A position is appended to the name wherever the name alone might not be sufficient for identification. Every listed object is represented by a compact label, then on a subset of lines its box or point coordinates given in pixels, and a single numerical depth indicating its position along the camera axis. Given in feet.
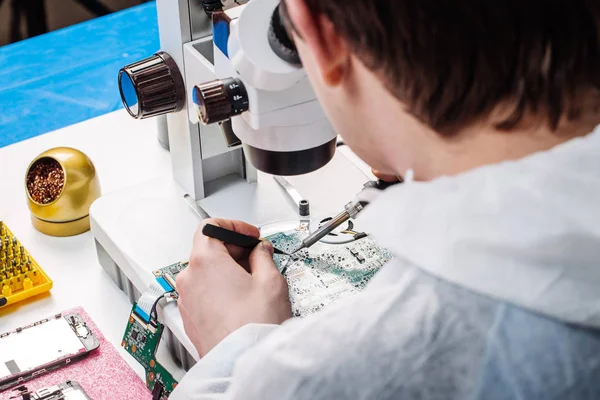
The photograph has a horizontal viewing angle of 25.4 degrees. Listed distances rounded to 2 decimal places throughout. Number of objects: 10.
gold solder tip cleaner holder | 3.90
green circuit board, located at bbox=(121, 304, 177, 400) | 3.45
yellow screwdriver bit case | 3.71
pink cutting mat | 3.51
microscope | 3.03
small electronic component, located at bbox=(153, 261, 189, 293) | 3.48
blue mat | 4.80
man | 2.42
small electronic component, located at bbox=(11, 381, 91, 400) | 3.42
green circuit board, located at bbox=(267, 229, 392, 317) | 3.35
